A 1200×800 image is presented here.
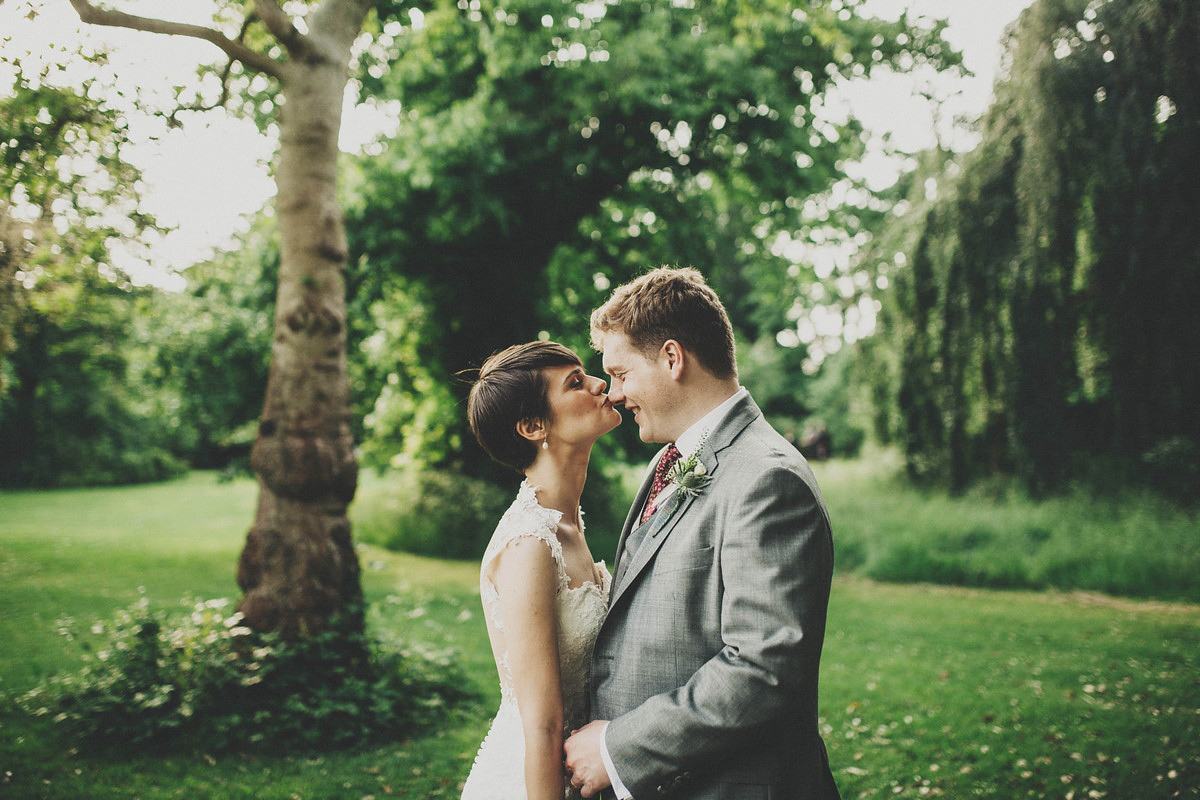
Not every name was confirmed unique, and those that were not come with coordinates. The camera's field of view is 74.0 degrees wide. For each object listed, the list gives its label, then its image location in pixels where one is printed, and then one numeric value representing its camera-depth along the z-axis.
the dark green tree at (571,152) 10.59
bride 2.21
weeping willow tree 7.86
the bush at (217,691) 5.41
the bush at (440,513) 13.79
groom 1.89
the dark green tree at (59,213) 5.24
